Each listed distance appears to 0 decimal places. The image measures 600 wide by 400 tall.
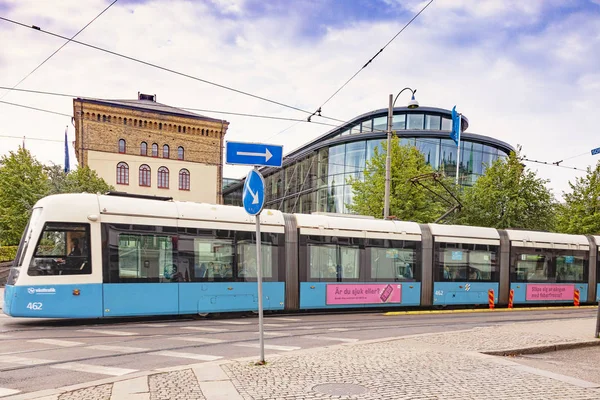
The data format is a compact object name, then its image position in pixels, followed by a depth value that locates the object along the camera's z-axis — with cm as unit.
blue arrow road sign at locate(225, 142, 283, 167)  661
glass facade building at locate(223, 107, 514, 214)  4725
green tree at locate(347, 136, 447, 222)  2680
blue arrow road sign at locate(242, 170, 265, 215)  649
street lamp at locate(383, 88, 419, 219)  1847
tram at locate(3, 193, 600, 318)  1062
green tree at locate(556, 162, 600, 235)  3212
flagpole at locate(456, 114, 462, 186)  4379
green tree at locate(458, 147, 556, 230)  2886
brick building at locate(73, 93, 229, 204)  4700
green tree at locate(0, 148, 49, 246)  3044
